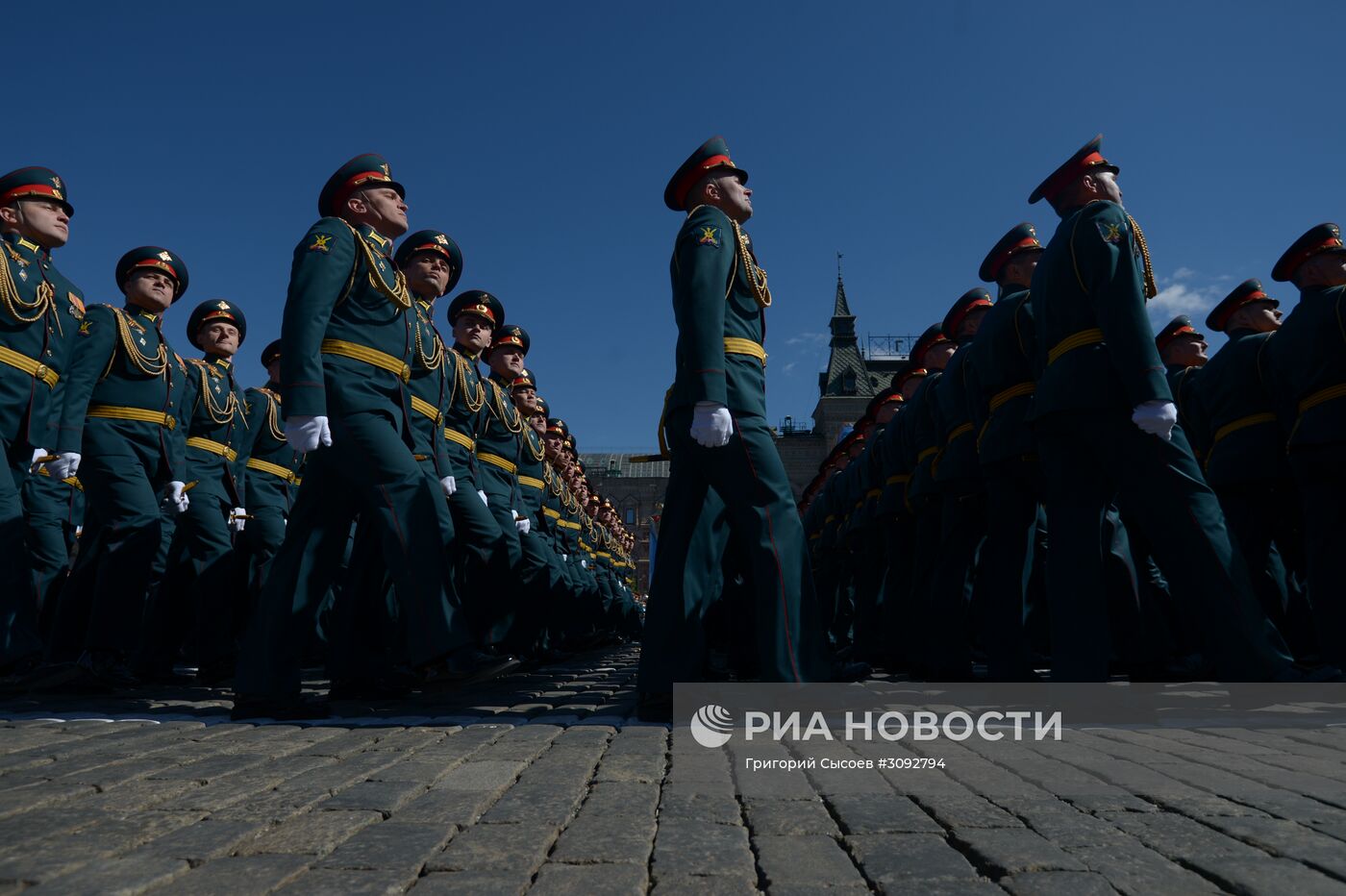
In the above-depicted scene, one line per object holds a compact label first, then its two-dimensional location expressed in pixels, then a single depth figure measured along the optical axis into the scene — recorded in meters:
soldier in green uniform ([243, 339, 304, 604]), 7.12
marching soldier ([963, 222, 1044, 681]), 5.02
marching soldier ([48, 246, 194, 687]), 5.49
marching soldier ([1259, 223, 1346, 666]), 4.86
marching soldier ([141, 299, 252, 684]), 6.55
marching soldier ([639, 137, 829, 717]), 3.90
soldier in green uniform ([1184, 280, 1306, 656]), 5.86
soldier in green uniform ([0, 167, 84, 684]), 4.61
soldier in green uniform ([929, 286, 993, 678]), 5.78
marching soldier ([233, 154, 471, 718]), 4.11
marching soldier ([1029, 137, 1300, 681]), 3.94
